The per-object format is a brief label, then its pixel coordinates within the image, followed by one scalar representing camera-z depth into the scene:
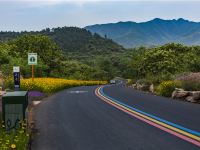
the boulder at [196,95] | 20.47
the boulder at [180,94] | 22.10
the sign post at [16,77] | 24.90
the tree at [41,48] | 74.44
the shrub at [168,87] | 25.26
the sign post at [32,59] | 30.59
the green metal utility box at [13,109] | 10.07
